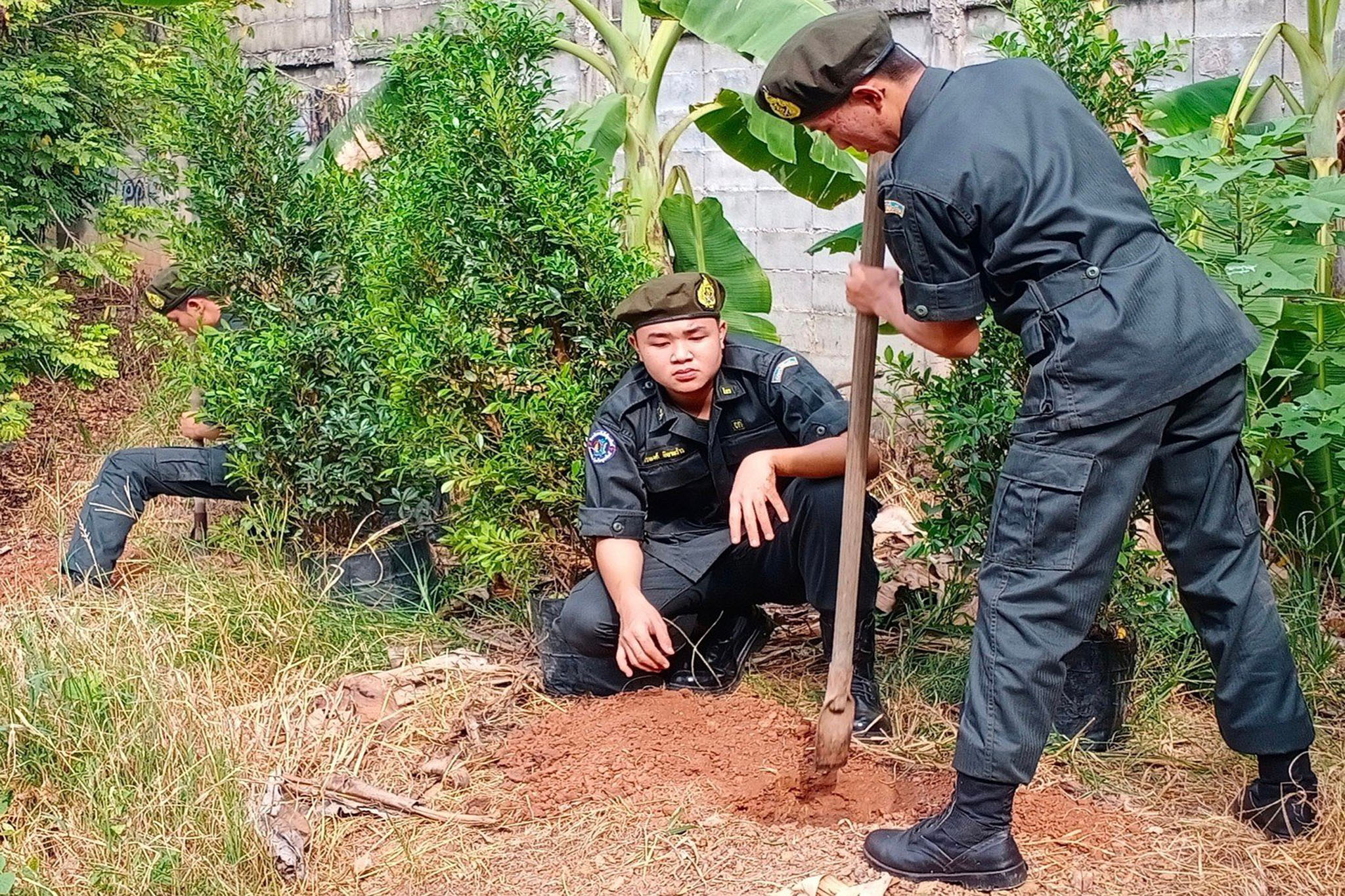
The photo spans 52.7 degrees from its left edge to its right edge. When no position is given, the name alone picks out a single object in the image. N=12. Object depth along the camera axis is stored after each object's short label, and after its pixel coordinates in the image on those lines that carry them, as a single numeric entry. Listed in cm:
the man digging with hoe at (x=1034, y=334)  284
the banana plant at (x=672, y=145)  557
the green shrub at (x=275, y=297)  514
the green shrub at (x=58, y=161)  695
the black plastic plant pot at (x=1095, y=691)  372
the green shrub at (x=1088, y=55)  364
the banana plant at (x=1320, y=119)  456
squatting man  393
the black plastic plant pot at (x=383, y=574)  506
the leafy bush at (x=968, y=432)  377
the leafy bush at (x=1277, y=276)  379
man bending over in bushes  554
